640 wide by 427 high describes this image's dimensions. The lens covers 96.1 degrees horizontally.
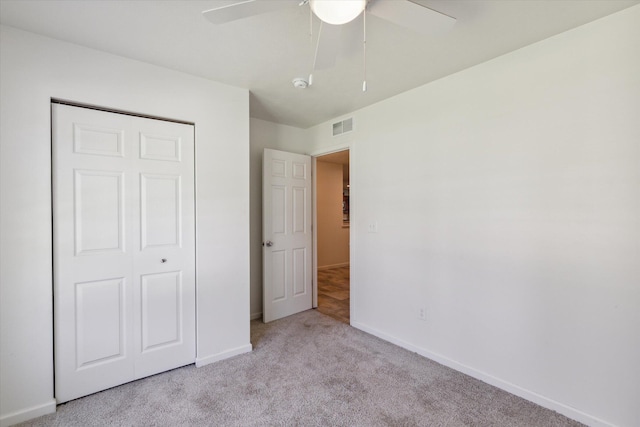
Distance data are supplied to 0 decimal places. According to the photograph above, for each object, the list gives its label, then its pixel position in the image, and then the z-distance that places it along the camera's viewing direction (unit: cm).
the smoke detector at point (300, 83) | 246
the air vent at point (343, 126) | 336
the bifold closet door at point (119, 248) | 199
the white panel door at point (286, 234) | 346
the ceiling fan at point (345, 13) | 115
